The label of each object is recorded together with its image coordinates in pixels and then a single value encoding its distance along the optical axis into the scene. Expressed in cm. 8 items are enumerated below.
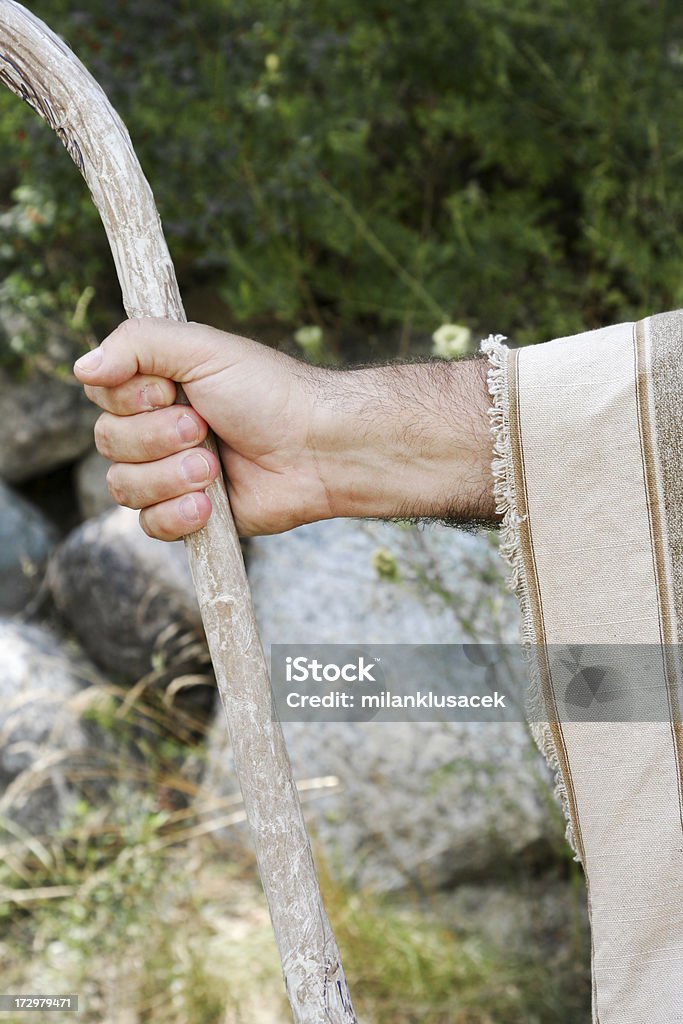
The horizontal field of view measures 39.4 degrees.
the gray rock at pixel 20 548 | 307
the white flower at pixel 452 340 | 143
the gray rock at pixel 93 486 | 326
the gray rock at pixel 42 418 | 325
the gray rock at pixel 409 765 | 203
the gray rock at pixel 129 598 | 263
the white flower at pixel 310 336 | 171
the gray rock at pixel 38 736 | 238
